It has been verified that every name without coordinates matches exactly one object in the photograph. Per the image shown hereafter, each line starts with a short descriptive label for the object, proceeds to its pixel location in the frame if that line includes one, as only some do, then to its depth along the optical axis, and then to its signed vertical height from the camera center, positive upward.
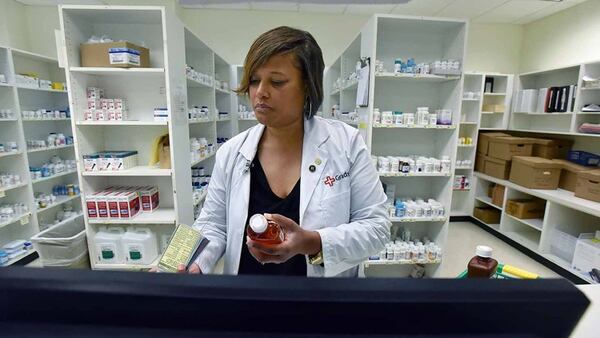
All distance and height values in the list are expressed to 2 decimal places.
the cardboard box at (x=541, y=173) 3.54 -0.57
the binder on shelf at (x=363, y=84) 2.48 +0.35
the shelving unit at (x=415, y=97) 2.49 +0.25
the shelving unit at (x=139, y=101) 2.18 +0.17
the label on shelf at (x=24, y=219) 3.48 -1.18
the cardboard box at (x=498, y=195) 4.24 -1.01
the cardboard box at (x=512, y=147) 3.93 -0.29
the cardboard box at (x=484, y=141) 4.48 -0.24
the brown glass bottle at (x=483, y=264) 0.96 -0.46
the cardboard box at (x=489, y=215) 4.57 -1.40
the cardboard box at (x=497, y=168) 4.14 -0.61
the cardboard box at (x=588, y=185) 3.02 -0.62
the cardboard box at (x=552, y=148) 3.82 -0.28
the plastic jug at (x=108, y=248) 2.41 -1.03
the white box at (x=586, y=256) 2.85 -1.28
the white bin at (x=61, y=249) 2.25 -1.00
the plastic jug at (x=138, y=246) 2.40 -1.01
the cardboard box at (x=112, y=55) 2.10 +0.49
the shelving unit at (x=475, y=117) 4.60 +0.14
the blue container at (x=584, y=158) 3.41 -0.37
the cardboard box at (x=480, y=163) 4.64 -0.59
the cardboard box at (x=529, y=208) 3.87 -1.09
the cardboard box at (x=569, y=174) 3.34 -0.56
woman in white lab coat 0.90 -0.19
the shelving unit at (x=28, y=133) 3.35 -0.16
